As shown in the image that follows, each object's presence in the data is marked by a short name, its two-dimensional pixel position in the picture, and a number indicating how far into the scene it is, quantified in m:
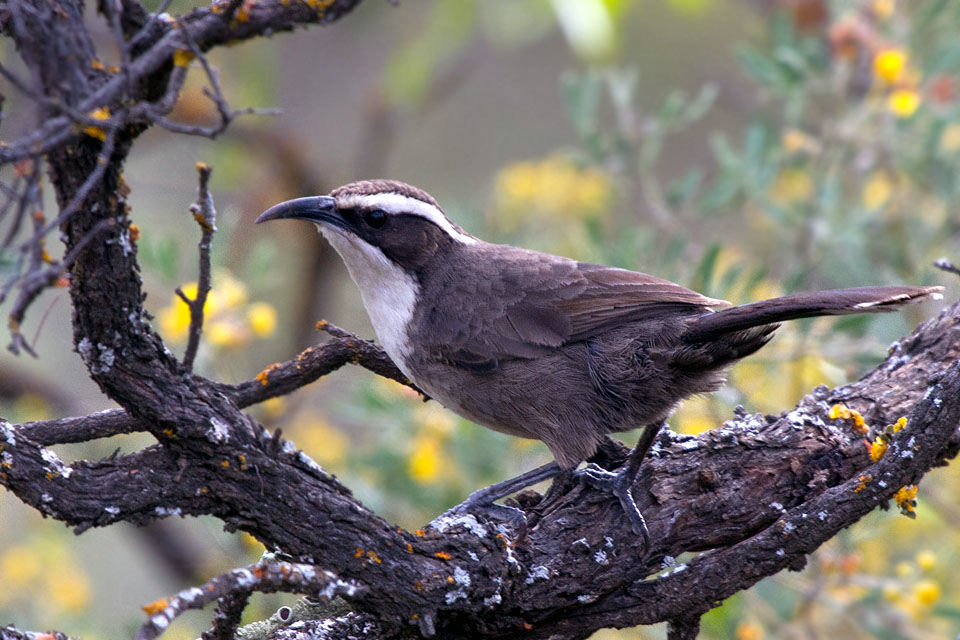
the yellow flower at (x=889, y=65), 10.17
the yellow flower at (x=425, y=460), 10.02
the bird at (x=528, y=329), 6.73
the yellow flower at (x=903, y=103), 10.20
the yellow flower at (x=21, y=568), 11.10
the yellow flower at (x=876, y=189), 13.05
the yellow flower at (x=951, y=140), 11.87
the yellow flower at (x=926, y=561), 8.22
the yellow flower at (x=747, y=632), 9.11
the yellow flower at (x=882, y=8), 11.16
